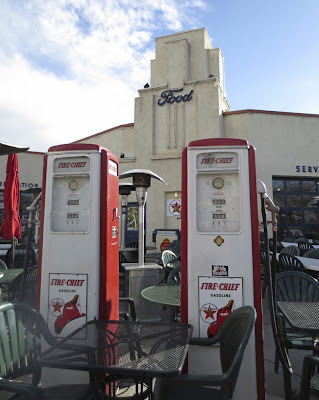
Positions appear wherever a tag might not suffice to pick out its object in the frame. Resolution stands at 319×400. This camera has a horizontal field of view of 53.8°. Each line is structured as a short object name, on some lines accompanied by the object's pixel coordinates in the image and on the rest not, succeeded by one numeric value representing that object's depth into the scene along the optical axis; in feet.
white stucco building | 43.93
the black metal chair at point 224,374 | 5.45
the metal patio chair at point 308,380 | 6.62
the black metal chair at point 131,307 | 10.19
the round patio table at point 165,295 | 10.17
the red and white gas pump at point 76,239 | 9.02
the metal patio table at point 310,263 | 16.12
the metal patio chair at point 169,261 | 18.04
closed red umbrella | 17.69
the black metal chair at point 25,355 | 5.87
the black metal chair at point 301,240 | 30.92
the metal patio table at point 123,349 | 5.36
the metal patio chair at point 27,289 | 12.48
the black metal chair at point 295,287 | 11.21
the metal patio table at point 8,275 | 14.03
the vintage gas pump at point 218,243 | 8.38
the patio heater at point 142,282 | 16.16
